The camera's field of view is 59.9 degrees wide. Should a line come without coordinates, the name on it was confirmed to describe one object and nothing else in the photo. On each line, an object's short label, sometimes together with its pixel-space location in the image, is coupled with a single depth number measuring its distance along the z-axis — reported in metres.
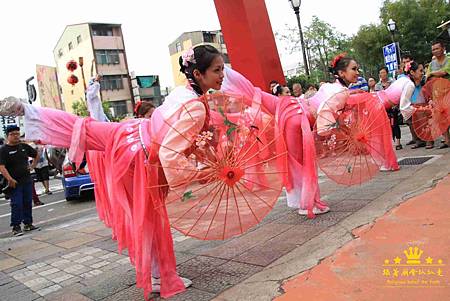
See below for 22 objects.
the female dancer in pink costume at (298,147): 3.78
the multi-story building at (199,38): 46.06
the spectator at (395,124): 7.42
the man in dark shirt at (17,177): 6.41
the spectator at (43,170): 10.81
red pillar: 7.87
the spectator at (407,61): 6.24
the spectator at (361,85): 6.34
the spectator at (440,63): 6.15
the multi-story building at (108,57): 39.28
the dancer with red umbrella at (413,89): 5.13
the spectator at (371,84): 9.41
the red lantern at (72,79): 6.41
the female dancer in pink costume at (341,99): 3.83
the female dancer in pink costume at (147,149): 2.35
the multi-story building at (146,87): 42.31
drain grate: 5.69
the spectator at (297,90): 8.15
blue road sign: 14.99
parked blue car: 8.89
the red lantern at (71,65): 6.87
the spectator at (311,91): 8.98
